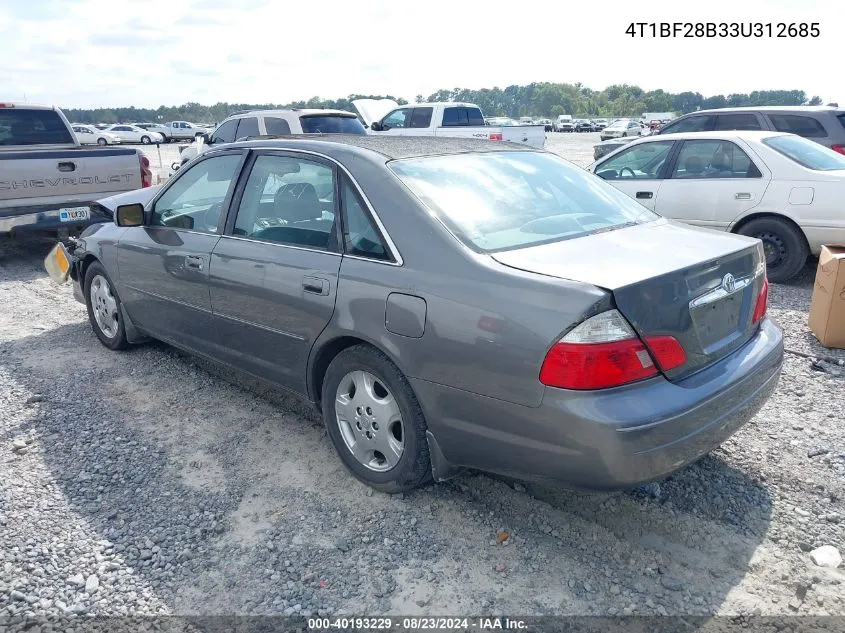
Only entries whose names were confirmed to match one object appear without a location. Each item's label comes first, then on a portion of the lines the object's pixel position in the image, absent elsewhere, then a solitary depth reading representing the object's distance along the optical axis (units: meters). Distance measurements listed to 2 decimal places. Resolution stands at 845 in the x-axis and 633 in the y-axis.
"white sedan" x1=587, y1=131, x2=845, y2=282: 6.68
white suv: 11.73
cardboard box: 4.98
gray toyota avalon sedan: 2.55
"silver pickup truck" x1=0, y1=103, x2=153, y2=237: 7.60
